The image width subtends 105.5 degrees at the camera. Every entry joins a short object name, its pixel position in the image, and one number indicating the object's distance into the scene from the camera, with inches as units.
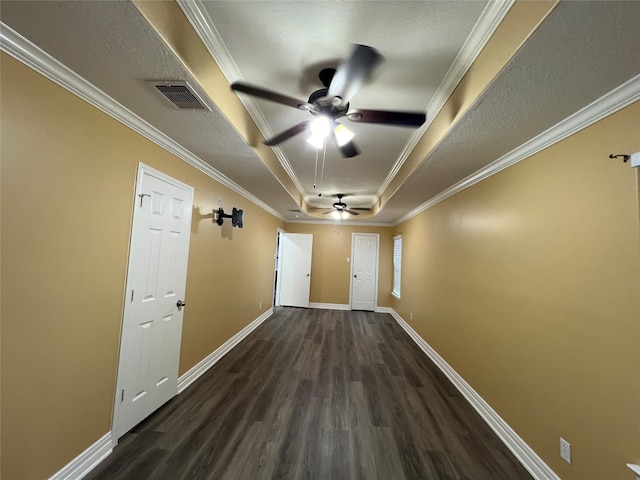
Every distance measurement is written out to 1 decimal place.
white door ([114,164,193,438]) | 73.2
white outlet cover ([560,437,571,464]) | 57.1
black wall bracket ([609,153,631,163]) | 48.2
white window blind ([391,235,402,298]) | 234.4
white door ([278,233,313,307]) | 252.8
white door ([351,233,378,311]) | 255.0
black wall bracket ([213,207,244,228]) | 119.6
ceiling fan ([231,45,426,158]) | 47.2
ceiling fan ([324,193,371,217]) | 189.3
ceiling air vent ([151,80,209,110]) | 55.1
